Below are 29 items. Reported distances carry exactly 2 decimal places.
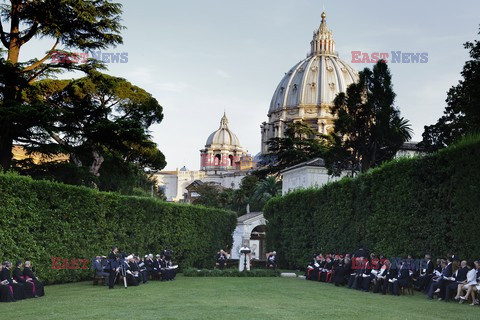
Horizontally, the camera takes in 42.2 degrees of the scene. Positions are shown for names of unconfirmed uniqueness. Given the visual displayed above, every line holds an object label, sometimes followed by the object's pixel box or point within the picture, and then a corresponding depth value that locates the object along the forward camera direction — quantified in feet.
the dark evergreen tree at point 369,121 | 138.10
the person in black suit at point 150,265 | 81.15
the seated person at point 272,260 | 110.93
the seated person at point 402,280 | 59.11
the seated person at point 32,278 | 54.70
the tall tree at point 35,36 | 75.77
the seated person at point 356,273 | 68.34
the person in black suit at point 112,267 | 65.16
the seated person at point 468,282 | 48.57
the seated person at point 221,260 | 113.70
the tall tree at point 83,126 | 80.64
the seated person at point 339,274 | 74.64
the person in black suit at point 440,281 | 52.65
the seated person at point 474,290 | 47.53
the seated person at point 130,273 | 68.94
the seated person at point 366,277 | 65.41
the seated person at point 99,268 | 69.36
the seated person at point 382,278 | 61.21
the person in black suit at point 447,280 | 52.37
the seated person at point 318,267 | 83.66
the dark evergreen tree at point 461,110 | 95.86
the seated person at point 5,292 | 49.67
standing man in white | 99.38
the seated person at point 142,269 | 74.03
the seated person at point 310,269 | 86.22
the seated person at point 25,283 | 52.80
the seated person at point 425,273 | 59.72
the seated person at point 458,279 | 50.42
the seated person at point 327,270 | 80.64
